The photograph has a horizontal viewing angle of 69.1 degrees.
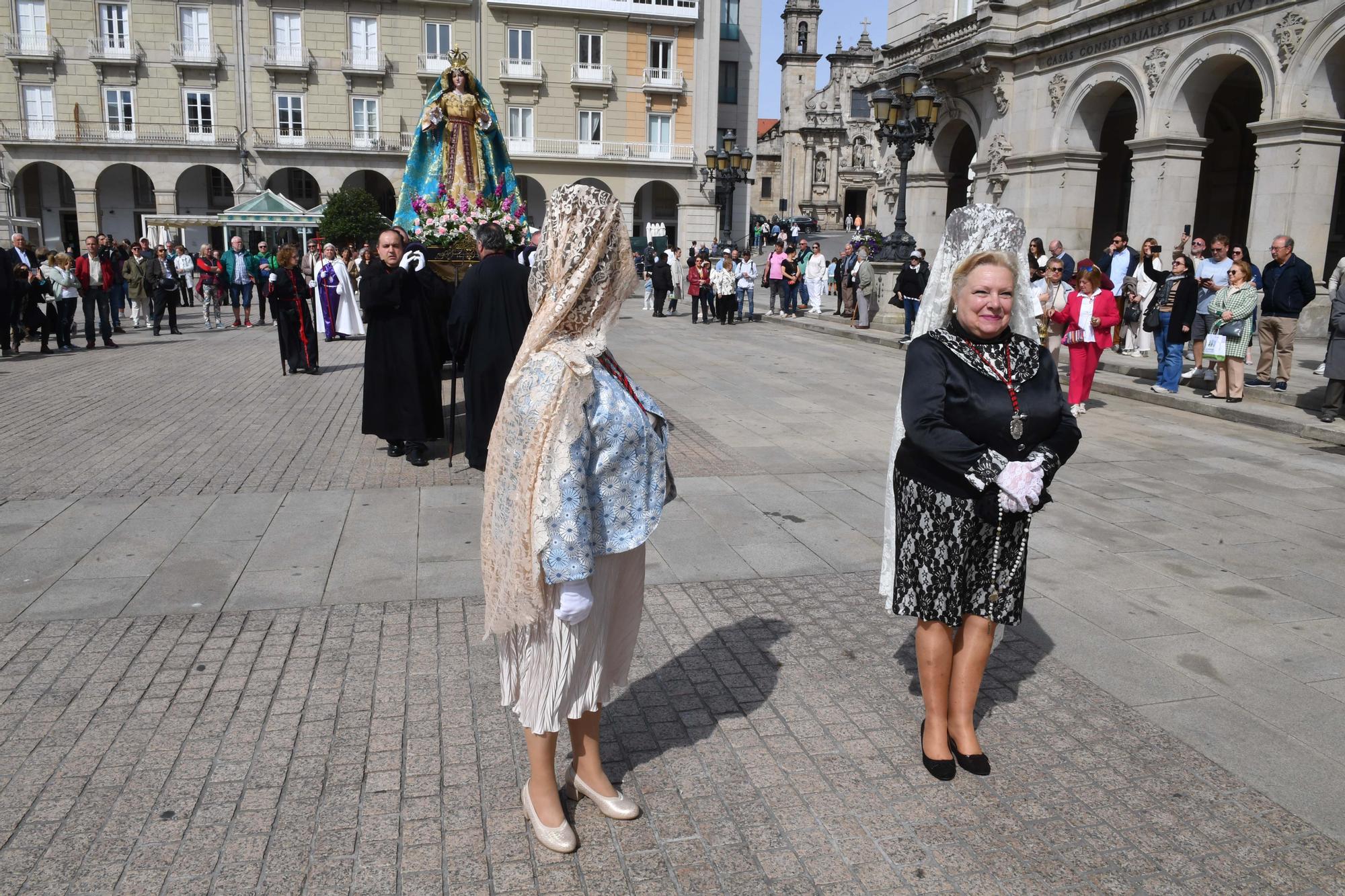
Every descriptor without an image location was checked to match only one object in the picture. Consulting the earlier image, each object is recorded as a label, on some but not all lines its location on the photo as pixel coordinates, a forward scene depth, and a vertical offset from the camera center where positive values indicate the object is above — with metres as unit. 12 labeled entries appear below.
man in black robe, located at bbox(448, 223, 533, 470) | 7.11 -0.46
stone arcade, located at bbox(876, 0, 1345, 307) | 16.14 +3.45
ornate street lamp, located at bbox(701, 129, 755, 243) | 24.92 +2.71
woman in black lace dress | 3.13 -0.64
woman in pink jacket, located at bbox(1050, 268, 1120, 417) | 9.95 -0.45
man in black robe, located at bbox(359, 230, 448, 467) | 7.89 -0.82
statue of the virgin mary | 11.23 +1.35
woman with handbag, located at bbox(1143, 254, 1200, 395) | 11.25 -0.39
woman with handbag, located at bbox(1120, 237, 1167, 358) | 14.59 -0.48
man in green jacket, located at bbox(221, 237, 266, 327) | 21.28 -0.42
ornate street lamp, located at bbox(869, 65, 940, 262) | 17.45 +2.94
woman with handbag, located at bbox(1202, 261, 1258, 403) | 10.43 -0.39
